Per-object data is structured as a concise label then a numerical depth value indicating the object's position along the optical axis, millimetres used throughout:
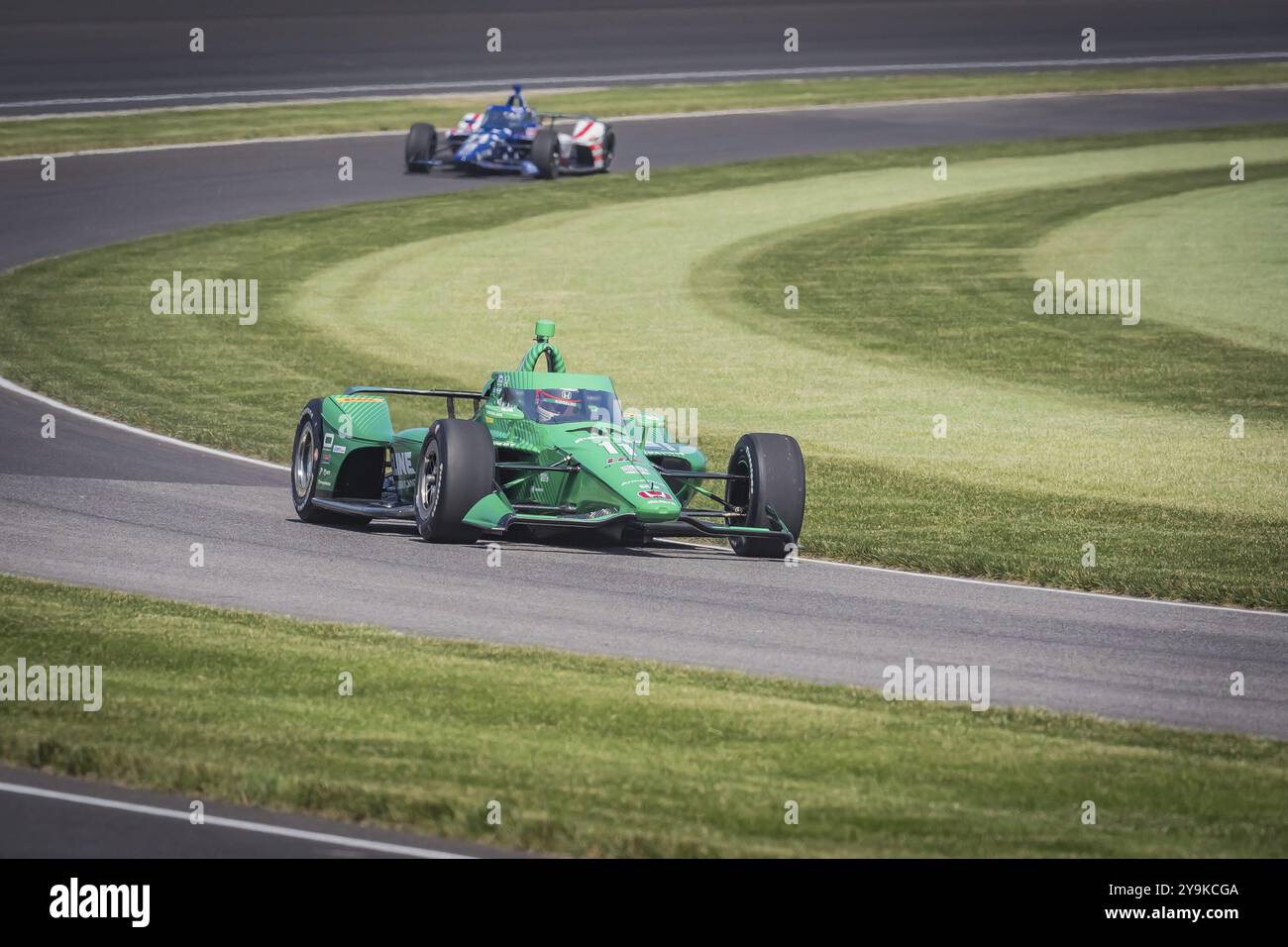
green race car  15297
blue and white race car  41562
